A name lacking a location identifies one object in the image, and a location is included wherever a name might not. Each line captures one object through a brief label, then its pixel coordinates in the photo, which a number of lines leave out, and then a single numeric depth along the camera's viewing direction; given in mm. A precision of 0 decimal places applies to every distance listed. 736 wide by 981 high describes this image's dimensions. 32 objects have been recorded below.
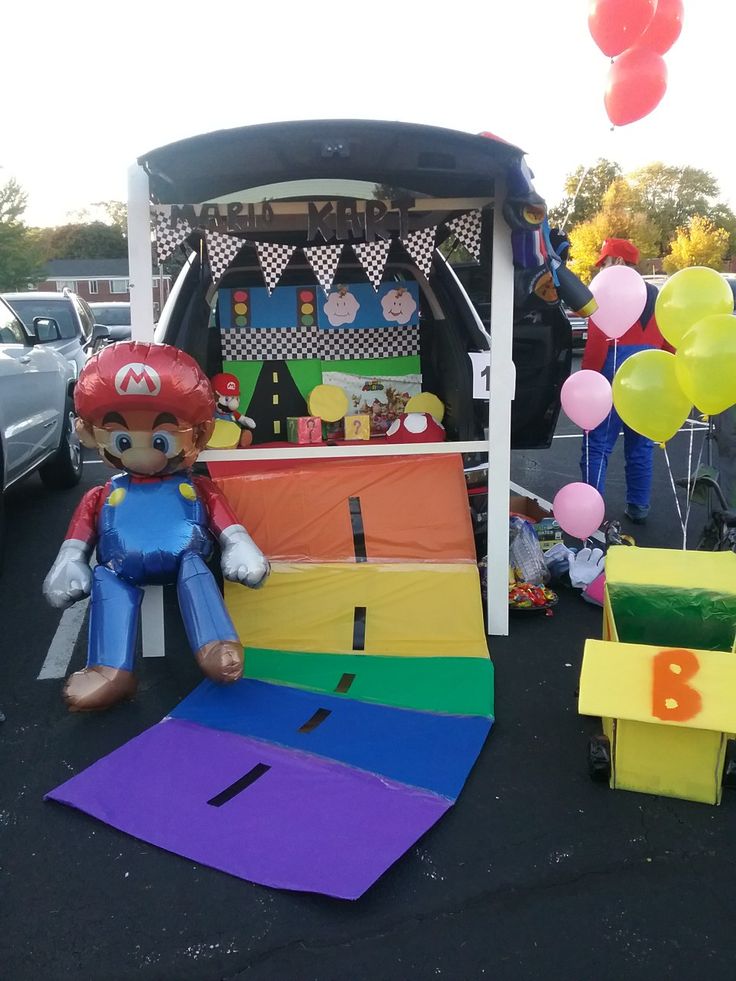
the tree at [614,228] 40562
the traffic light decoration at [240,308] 4949
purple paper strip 2486
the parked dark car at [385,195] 3397
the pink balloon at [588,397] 4535
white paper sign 4230
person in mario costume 5402
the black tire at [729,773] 2857
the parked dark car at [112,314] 16873
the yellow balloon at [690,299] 3730
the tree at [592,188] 48188
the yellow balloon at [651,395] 3814
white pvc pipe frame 3754
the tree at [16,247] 42156
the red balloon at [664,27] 4715
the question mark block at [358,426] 4766
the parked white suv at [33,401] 5359
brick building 54812
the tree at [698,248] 38781
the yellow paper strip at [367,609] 3977
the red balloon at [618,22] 4668
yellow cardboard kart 2646
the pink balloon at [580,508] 4500
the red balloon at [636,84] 4699
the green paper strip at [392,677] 3467
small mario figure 4488
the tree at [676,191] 53222
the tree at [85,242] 68000
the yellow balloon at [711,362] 3404
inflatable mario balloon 3436
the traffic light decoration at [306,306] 4977
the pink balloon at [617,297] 4422
